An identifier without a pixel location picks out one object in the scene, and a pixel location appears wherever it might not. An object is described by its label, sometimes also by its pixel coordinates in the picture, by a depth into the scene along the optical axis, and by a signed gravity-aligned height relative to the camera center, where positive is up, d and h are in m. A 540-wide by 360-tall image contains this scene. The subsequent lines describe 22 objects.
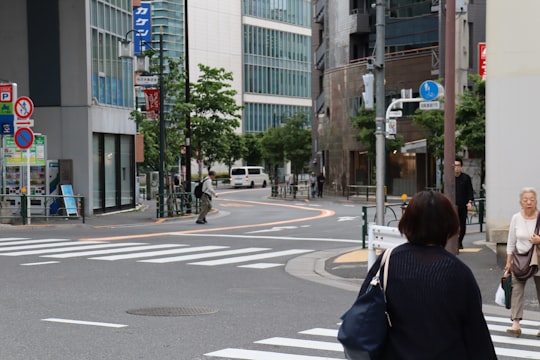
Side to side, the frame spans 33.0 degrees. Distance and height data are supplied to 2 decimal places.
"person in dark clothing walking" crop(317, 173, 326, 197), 62.72 -1.47
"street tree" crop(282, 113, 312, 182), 90.00 +2.26
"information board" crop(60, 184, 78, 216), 32.22 -1.44
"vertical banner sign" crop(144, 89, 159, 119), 38.25 +2.63
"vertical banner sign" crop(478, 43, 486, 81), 38.34 +4.35
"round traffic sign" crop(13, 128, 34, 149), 29.17 +0.89
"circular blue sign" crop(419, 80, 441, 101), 19.81 +1.56
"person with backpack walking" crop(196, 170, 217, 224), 32.66 -1.23
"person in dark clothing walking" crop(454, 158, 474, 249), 18.64 -0.63
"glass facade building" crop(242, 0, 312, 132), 109.56 +12.89
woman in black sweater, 4.08 -0.61
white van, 88.50 -1.33
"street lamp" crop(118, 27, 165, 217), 35.34 +2.95
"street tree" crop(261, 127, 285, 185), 91.00 +1.82
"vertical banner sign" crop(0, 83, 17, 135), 30.42 +1.95
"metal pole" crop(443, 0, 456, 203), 16.38 +1.10
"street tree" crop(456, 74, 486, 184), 42.22 +1.87
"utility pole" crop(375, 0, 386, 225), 18.66 +1.07
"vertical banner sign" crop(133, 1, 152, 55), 49.38 +8.06
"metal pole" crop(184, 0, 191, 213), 42.19 +1.51
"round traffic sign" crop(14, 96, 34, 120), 29.25 +1.85
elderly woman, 9.94 -0.85
